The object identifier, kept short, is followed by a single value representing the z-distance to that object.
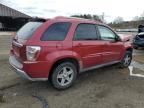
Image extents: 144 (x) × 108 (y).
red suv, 2.51
